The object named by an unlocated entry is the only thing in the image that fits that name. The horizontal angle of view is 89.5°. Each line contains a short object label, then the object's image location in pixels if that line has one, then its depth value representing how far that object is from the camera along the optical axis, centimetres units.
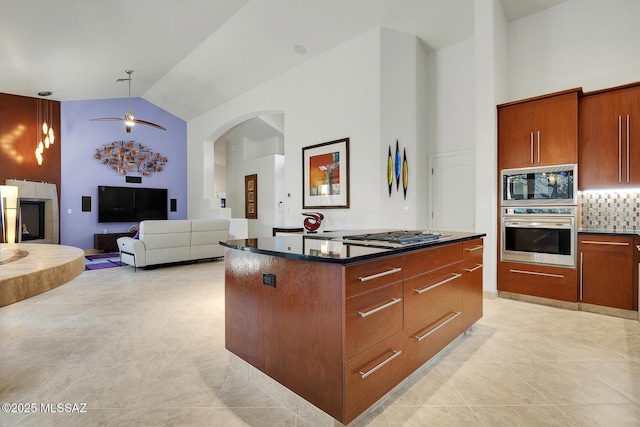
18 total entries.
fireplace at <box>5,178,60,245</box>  702
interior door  505
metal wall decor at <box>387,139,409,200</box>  486
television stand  809
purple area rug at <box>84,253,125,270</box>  611
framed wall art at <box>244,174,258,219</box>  1034
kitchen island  147
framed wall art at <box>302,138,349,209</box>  526
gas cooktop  200
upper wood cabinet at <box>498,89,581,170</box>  345
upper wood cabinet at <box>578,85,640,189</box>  326
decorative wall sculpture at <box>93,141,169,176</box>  855
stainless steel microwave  342
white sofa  547
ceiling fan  617
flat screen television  844
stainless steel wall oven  343
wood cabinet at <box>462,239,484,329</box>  252
